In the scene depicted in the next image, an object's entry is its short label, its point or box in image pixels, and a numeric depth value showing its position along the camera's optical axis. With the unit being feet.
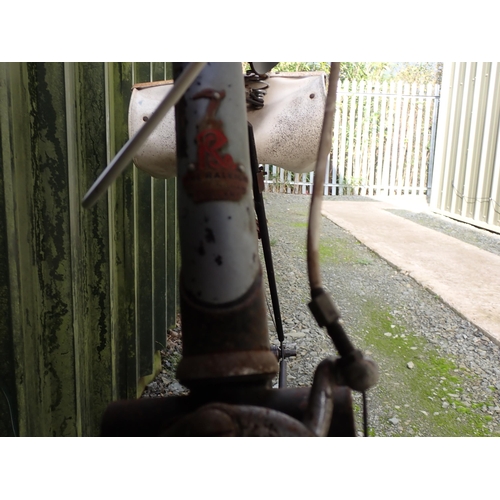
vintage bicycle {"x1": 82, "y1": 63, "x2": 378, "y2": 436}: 1.11
